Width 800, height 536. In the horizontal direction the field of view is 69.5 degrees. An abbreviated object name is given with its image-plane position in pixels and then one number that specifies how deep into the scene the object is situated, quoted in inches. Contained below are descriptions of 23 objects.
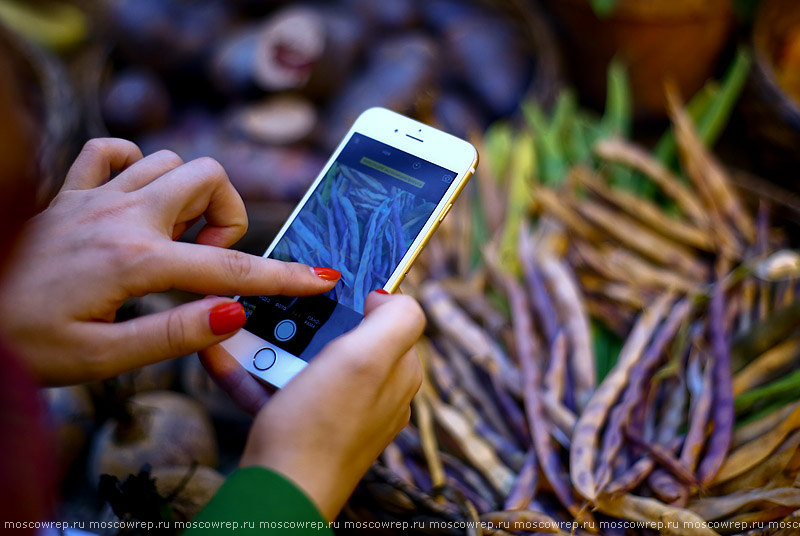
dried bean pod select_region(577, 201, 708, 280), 41.9
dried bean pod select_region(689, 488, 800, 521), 26.5
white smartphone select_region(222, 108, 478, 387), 24.9
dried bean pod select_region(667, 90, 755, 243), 43.4
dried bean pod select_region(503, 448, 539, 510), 29.9
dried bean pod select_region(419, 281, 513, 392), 36.0
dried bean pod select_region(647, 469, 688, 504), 28.3
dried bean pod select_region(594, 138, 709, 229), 44.1
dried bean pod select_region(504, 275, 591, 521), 29.5
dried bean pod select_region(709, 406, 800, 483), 29.6
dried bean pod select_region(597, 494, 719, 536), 26.1
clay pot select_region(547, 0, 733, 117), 56.5
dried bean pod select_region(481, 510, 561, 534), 27.3
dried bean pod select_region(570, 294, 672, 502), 28.8
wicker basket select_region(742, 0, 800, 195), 48.5
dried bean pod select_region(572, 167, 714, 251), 42.2
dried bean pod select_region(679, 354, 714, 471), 30.2
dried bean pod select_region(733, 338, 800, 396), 34.2
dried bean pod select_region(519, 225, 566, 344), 37.6
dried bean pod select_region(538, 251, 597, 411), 34.9
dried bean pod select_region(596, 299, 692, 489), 29.8
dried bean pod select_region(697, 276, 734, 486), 30.0
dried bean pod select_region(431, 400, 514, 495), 31.6
